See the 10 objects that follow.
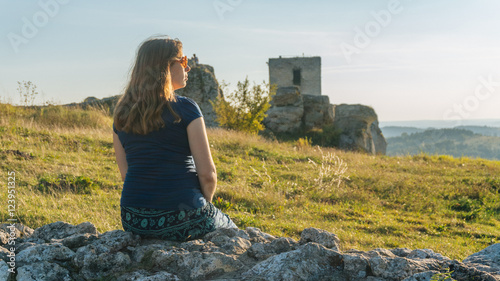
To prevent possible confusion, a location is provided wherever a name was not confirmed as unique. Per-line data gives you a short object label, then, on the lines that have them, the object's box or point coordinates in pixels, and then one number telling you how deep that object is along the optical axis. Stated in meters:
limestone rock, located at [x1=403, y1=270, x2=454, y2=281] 2.54
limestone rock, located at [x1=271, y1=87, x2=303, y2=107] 24.75
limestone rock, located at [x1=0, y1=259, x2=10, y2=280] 2.66
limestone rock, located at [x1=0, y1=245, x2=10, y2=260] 2.91
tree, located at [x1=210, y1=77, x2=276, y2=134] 18.67
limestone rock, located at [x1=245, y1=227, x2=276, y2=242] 3.60
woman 2.90
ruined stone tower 43.61
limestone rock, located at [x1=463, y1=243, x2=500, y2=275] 2.73
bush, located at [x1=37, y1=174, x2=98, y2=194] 6.63
